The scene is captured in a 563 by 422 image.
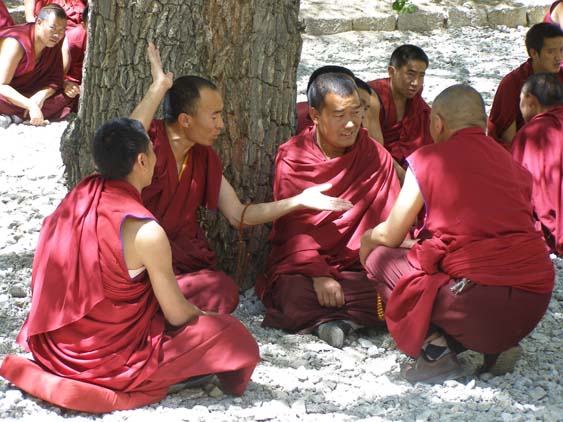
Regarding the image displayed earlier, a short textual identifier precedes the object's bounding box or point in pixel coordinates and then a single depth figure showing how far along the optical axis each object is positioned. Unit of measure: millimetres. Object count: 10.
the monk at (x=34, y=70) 15876
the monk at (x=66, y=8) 19129
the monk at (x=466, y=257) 8117
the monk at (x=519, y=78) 14366
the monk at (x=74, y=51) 17401
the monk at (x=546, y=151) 12078
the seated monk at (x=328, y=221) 9595
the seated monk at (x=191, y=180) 9090
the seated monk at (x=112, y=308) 7444
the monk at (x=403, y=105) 12802
